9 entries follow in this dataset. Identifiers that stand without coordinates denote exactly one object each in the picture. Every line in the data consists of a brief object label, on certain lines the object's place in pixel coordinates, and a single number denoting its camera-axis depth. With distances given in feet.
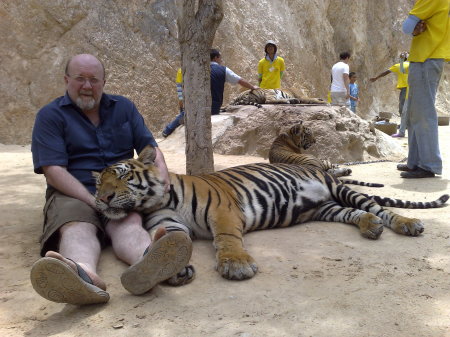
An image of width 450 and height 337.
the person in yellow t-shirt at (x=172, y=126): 29.76
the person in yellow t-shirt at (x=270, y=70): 32.32
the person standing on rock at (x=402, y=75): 38.62
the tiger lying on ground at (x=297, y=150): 19.33
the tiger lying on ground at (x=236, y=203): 9.55
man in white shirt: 35.29
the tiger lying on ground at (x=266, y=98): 29.45
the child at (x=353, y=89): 44.96
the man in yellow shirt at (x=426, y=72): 17.25
